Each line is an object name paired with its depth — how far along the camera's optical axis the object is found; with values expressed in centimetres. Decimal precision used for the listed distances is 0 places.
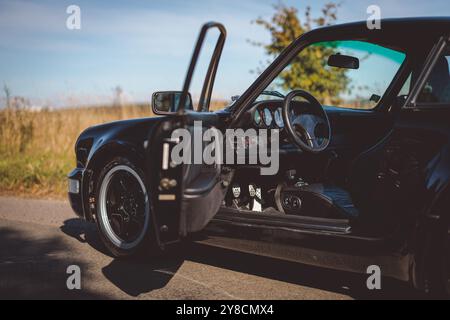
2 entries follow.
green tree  1141
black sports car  294
